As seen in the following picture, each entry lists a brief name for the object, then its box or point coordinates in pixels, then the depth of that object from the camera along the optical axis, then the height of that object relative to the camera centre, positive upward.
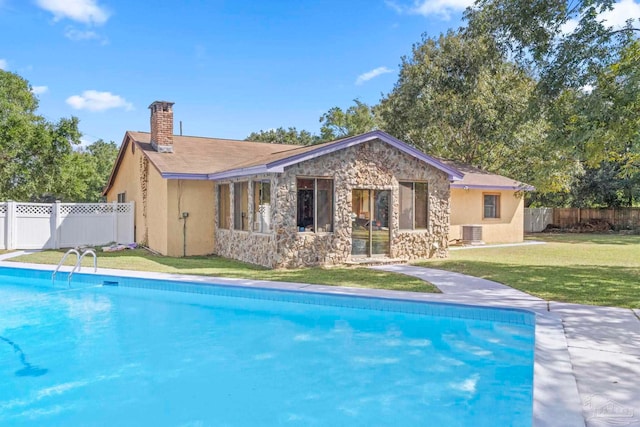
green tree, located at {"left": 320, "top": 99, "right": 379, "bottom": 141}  41.94 +8.81
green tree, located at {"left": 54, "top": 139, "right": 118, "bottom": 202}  26.42 +2.65
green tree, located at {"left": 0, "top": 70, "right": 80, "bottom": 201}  22.31 +3.26
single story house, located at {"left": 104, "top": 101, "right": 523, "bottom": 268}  12.98 +0.55
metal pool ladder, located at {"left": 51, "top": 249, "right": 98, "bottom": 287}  11.74 -1.33
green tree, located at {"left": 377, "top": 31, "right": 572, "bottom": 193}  24.73 +6.22
